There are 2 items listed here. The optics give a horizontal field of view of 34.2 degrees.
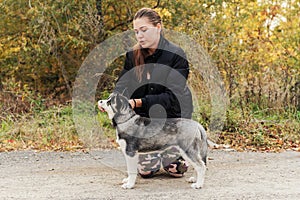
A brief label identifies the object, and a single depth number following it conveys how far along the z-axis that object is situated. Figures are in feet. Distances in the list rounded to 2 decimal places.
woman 14.70
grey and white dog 14.03
